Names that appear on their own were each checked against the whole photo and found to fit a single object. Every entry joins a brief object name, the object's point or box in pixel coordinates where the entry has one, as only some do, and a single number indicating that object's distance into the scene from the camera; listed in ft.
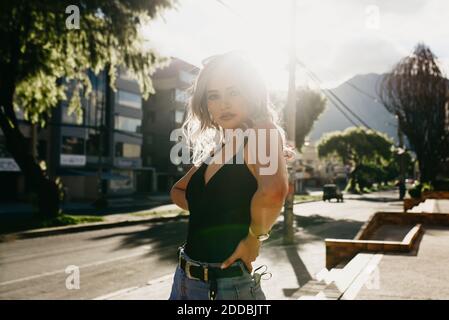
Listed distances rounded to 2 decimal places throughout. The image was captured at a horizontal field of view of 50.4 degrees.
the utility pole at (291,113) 42.96
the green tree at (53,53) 52.49
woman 6.42
